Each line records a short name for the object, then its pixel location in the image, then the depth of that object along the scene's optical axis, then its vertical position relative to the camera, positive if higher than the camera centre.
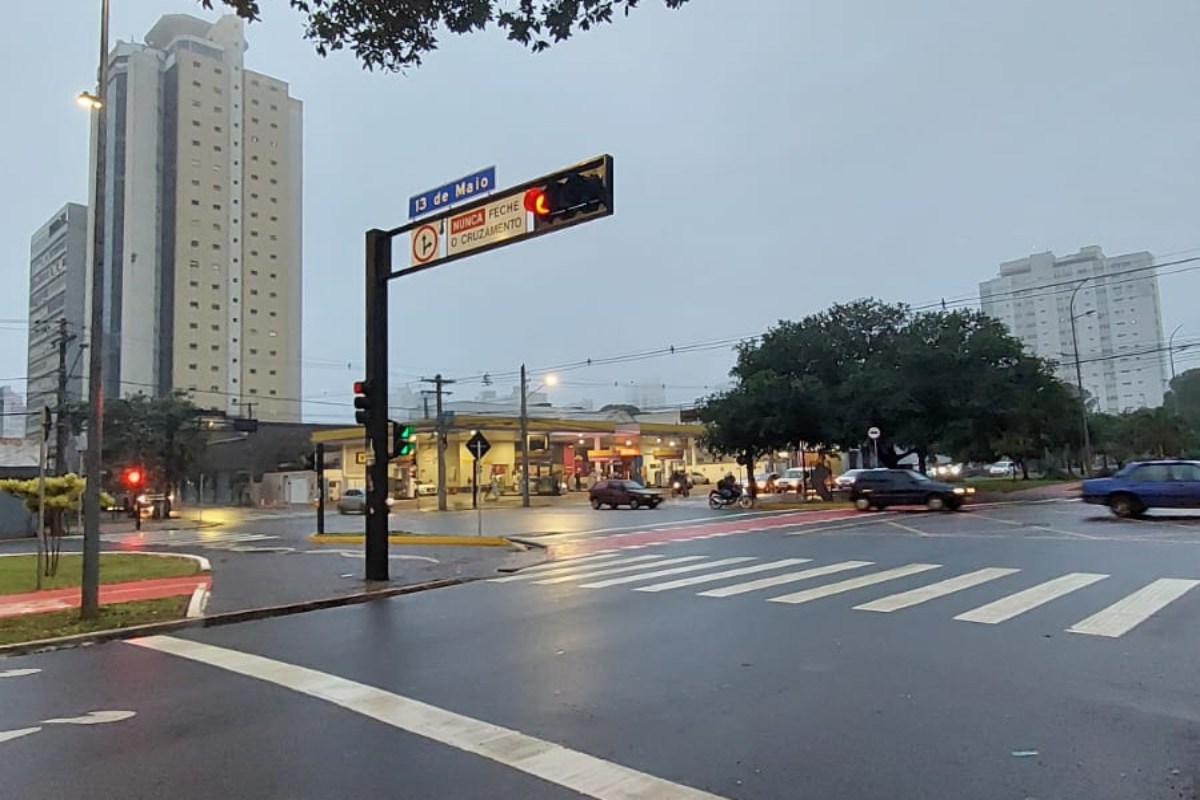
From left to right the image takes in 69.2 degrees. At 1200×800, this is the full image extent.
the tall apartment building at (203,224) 97.75 +30.93
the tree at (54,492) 17.44 -0.07
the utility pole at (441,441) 47.53 +1.86
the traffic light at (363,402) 15.55 +1.36
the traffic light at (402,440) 16.95 +0.72
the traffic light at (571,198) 12.73 +4.08
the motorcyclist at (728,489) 38.72 -1.08
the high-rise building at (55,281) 71.56 +18.79
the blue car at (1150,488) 22.97 -1.01
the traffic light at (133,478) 40.12 +0.41
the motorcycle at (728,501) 38.72 -1.60
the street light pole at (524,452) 48.50 +1.11
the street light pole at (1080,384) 44.12 +3.69
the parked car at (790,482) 54.42 -1.20
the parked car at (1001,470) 84.69 -1.48
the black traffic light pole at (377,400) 15.24 +1.39
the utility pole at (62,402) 33.53 +3.53
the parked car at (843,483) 46.56 -1.20
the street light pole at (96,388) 11.18 +1.32
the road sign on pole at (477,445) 25.02 +0.83
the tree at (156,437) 48.72 +2.76
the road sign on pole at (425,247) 15.43 +4.09
